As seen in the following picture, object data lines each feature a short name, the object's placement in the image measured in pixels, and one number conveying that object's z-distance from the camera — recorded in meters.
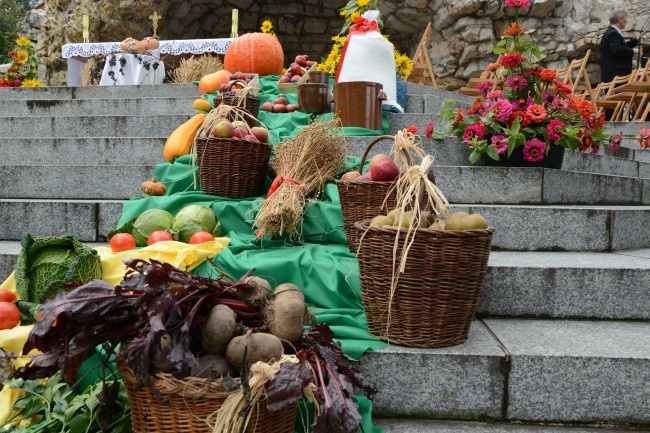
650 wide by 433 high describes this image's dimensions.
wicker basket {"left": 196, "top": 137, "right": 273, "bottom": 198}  3.04
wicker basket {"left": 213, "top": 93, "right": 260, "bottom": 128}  3.55
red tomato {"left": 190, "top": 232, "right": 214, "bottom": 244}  2.63
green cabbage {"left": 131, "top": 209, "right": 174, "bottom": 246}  2.71
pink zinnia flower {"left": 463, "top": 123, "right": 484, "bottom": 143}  3.52
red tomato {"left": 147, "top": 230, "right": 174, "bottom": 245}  2.64
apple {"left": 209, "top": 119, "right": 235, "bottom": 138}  3.04
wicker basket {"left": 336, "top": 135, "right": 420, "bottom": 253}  2.42
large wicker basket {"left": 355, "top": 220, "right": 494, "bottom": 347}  1.87
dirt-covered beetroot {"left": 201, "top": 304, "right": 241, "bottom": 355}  1.56
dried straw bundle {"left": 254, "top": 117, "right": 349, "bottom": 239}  2.67
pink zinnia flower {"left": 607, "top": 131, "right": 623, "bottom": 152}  4.64
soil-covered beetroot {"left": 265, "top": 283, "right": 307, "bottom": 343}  1.64
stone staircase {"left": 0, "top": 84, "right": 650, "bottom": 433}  1.96
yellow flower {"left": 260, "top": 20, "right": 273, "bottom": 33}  7.23
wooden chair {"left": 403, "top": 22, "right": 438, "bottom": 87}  10.04
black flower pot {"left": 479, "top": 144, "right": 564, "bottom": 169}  3.46
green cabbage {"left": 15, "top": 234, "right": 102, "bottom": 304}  2.20
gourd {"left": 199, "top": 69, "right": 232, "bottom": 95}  5.22
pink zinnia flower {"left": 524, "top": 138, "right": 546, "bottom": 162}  3.35
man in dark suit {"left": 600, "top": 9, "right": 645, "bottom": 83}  9.30
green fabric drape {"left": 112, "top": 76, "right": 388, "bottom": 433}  2.16
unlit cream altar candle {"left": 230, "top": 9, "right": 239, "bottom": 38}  9.23
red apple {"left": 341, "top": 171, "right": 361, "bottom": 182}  2.56
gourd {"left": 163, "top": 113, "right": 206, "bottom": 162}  3.61
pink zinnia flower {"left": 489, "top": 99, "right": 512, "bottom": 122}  3.43
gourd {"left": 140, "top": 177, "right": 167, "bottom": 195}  3.23
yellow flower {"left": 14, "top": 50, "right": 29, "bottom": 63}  7.63
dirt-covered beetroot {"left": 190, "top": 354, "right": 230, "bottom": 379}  1.50
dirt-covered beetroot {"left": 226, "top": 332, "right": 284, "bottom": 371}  1.53
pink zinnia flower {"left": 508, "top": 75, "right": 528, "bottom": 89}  3.52
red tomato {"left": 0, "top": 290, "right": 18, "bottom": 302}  2.22
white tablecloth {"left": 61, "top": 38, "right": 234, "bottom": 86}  9.13
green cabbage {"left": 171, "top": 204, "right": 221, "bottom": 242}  2.75
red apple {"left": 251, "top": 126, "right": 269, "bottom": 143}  3.21
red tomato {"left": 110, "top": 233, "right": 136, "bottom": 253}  2.57
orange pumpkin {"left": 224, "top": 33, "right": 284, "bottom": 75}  6.06
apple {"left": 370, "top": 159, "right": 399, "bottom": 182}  2.44
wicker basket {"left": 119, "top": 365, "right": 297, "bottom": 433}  1.48
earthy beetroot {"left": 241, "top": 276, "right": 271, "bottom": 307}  1.72
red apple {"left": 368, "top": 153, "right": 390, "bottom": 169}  2.53
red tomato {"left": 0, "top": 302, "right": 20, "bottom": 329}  2.11
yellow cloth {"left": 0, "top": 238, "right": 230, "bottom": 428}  2.39
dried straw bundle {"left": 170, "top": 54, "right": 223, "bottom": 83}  7.35
